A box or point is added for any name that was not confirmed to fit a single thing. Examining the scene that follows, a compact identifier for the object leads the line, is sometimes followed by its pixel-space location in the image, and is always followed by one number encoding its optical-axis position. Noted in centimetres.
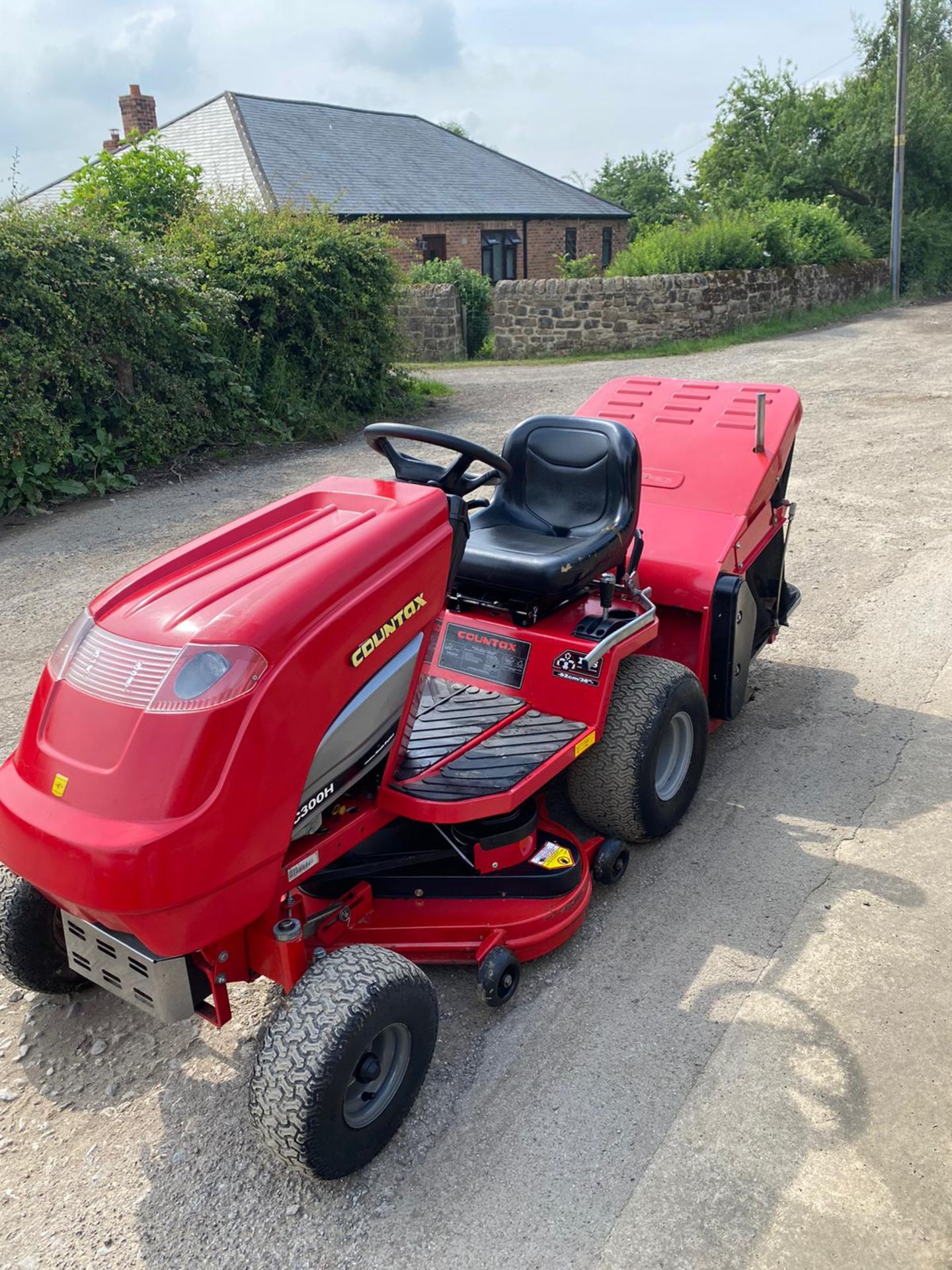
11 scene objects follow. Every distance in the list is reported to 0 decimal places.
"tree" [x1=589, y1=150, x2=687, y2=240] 4116
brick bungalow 2200
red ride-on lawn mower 221
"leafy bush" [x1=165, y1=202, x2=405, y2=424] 1021
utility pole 1916
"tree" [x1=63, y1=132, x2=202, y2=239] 1250
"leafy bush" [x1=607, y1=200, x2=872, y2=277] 1647
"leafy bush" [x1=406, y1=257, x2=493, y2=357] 1748
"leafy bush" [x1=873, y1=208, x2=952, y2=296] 2164
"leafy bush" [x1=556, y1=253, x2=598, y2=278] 1898
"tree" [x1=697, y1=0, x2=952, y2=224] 2261
